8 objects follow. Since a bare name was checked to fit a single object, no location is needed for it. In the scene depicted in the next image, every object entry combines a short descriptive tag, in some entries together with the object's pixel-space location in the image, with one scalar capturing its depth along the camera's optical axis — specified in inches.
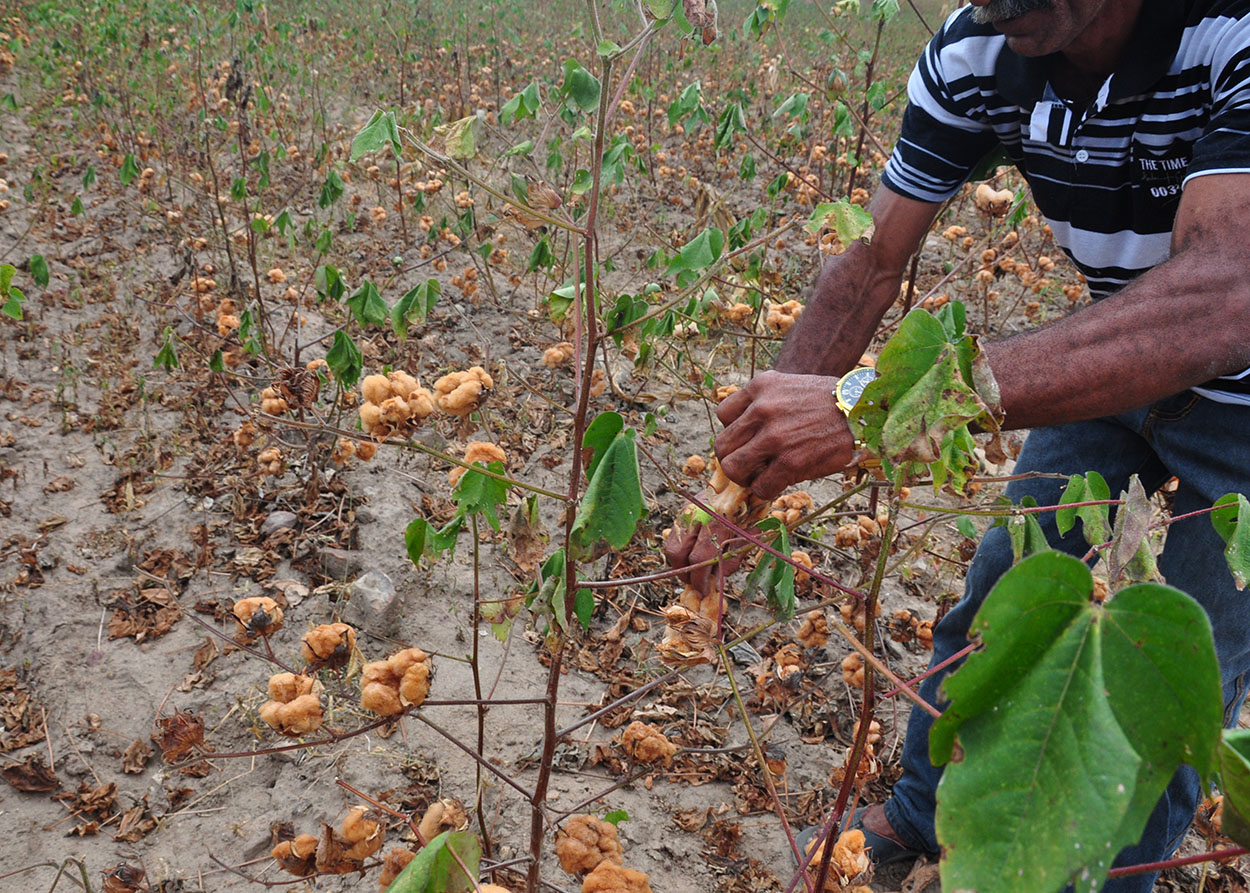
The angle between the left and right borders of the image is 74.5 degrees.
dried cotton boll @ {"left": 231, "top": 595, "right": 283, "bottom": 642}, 63.1
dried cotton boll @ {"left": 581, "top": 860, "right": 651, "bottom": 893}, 49.4
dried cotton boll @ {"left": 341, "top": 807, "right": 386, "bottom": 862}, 53.1
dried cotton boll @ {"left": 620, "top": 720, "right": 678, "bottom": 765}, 60.2
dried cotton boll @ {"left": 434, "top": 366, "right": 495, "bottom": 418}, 51.1
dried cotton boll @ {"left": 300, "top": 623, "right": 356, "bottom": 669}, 56.3
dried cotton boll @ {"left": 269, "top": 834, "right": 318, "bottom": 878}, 54.1
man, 46.7
